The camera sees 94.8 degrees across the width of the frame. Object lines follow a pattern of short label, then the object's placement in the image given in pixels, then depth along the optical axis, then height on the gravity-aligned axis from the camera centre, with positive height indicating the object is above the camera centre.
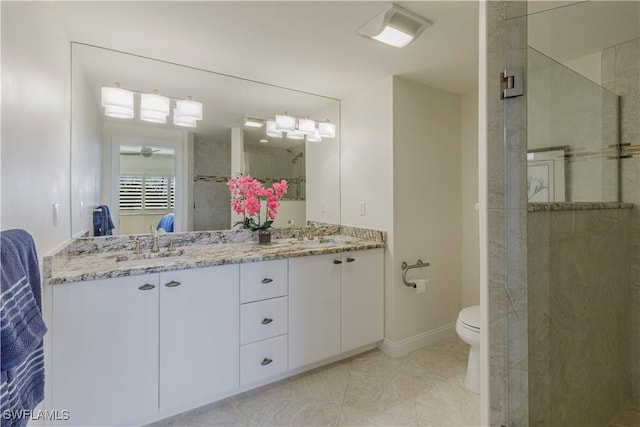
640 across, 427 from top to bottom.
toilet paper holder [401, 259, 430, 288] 2.44 -0.49
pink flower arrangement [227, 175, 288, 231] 2.44 +0.11
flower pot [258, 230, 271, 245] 2.40 -0.20
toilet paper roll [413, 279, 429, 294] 2.39 -0.60
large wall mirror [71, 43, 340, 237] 1.94 +0.50
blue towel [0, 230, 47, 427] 0.68 -0.29
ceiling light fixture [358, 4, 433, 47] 1.55 +1.04
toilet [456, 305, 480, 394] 1.91 -0.85
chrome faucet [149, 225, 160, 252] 2.09 -0.19
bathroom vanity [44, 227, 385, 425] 1.41 -0.62
